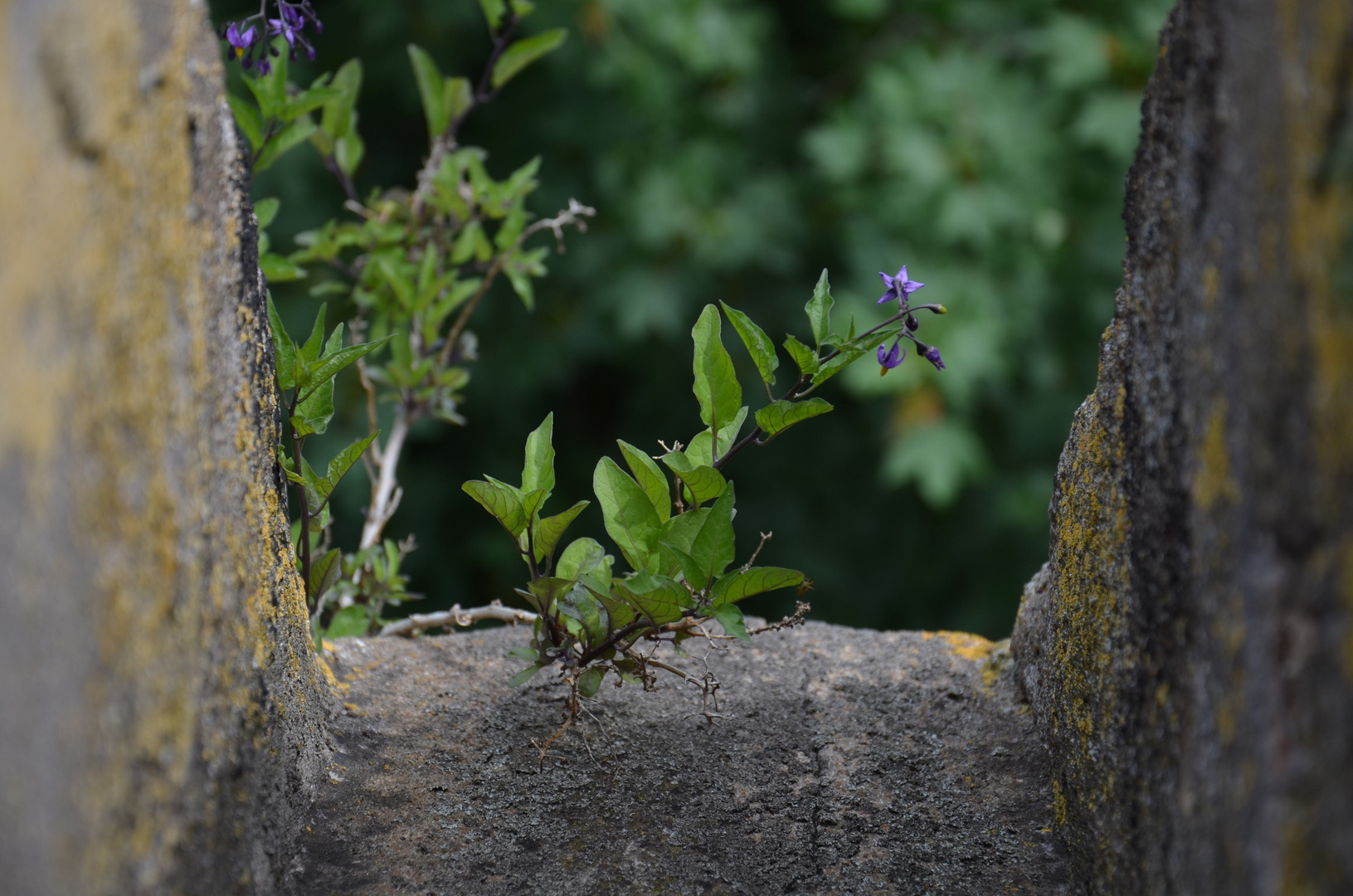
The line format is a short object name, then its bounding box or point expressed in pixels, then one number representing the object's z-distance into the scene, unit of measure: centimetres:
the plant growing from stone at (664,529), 139
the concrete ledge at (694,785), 138
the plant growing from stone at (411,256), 153
